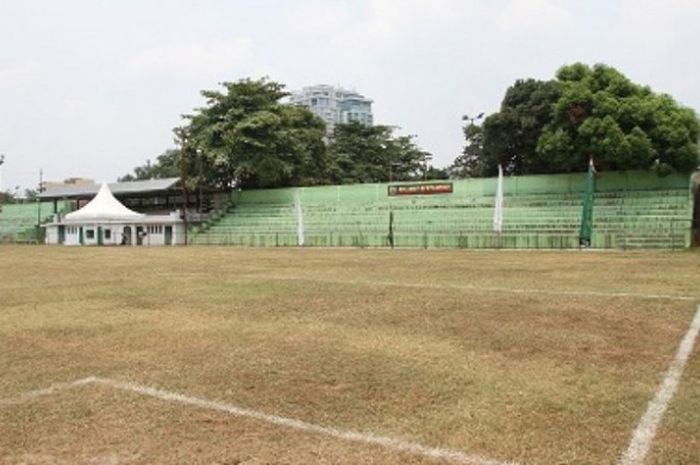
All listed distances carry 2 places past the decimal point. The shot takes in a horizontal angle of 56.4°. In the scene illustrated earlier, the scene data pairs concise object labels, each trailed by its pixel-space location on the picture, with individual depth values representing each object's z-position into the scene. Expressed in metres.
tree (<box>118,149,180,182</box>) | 87.56
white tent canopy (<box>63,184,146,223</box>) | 50.22
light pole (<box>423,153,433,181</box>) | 67.88
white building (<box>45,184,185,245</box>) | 50.59
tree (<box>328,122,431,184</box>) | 62.94
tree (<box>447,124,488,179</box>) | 50.59
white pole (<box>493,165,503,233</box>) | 35.72
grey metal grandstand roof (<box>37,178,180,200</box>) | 55.22
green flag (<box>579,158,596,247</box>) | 31.08
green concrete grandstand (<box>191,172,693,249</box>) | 33.47
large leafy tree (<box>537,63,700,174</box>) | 34.19
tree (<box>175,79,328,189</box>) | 48.72
